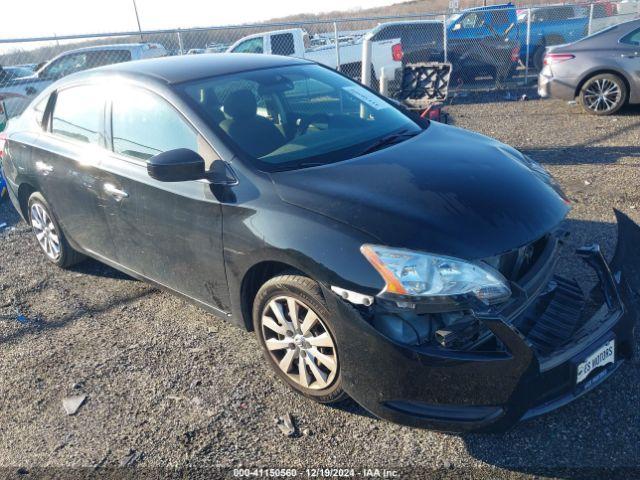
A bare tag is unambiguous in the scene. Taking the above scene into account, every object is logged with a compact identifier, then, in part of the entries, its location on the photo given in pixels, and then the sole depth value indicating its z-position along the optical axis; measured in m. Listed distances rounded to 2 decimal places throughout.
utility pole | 33.62
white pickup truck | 14.23
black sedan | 2.52
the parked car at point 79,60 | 12.43
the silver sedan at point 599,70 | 9.08
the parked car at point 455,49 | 13.78
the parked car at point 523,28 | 14.13
